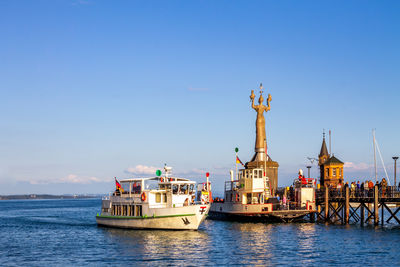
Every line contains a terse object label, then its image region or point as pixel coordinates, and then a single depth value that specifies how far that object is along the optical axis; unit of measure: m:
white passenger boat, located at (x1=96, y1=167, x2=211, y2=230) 56.09
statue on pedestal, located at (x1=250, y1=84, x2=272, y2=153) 86.19
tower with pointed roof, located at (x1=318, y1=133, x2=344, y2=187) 96.19
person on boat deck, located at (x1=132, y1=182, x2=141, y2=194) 60.07
